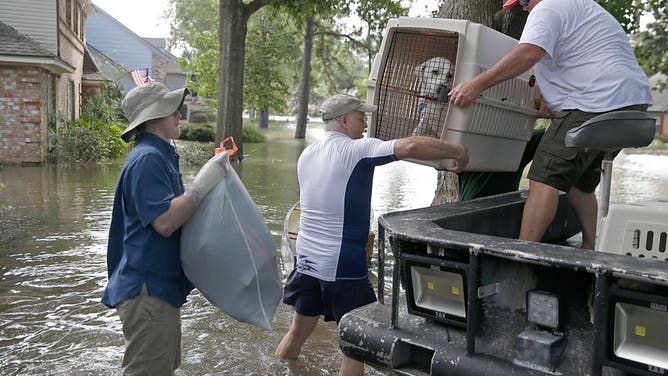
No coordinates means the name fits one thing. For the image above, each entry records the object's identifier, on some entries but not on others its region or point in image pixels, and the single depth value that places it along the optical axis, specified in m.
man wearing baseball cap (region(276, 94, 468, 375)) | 4.07
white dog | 4.23
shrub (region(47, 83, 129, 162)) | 19.06
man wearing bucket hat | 3.25
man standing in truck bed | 3.45
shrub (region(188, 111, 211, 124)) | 46.56
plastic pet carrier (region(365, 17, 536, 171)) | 3.98
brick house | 17.75
